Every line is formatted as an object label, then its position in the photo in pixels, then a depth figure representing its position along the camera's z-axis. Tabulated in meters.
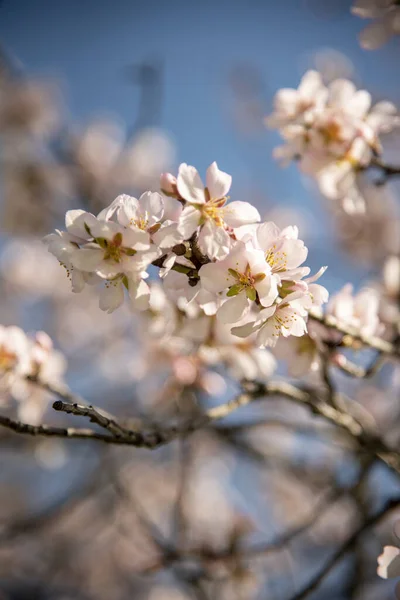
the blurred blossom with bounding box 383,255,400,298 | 1.20
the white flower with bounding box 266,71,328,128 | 1.14
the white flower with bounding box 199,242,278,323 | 1.02
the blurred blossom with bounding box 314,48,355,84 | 2.16
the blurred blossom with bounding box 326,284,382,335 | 1.10
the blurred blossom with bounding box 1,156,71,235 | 2.40
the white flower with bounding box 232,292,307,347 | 1.02
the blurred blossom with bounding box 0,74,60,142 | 2.56
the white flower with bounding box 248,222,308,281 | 1.03
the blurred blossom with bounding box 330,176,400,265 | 2.46
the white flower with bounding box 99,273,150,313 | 1.03
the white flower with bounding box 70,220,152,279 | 1.02
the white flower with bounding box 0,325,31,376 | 1.11
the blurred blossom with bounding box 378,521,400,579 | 1.05
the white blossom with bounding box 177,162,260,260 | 1.02
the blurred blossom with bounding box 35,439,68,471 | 1.69
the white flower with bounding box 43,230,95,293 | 1.03
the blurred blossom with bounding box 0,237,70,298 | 2.92
